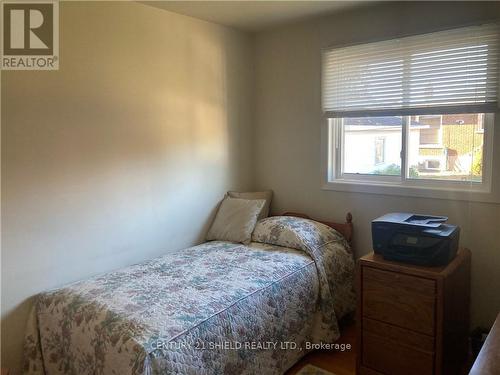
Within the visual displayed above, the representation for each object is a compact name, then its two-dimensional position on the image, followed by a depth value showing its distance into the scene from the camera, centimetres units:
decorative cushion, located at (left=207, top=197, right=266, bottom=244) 296
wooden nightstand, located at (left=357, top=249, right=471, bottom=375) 200
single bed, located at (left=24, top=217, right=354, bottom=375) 171
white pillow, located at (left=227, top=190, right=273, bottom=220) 330
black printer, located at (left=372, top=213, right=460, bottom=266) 204
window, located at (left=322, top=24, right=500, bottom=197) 237
